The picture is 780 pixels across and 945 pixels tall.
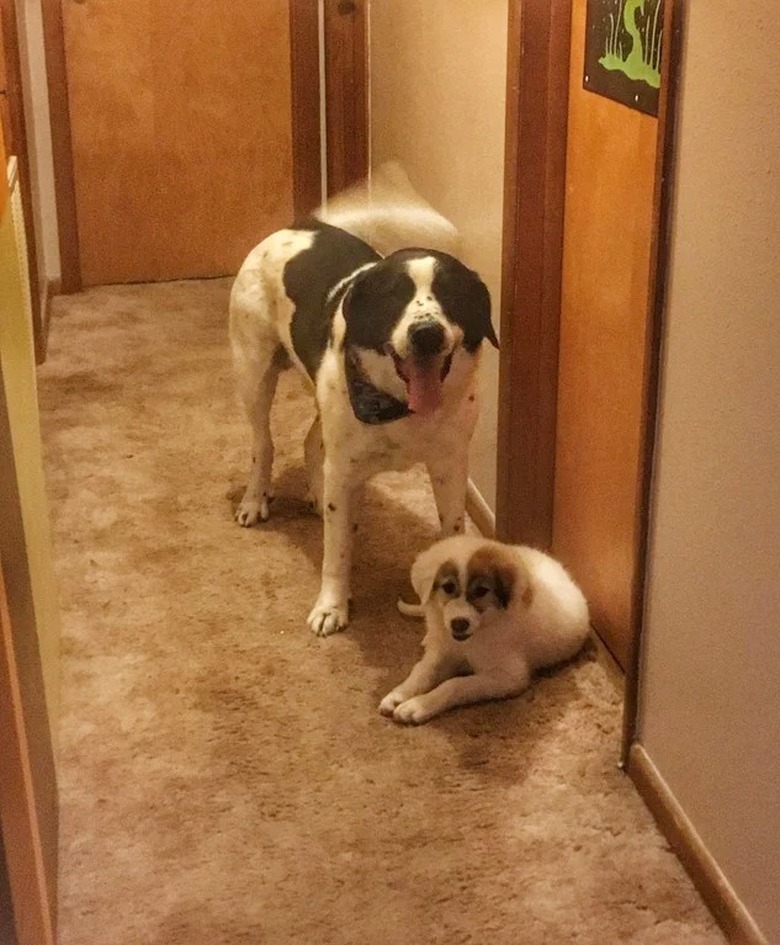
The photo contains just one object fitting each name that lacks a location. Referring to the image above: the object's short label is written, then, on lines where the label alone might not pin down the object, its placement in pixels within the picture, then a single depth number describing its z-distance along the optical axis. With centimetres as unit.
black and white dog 233
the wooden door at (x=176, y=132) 471
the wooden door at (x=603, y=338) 220
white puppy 218
